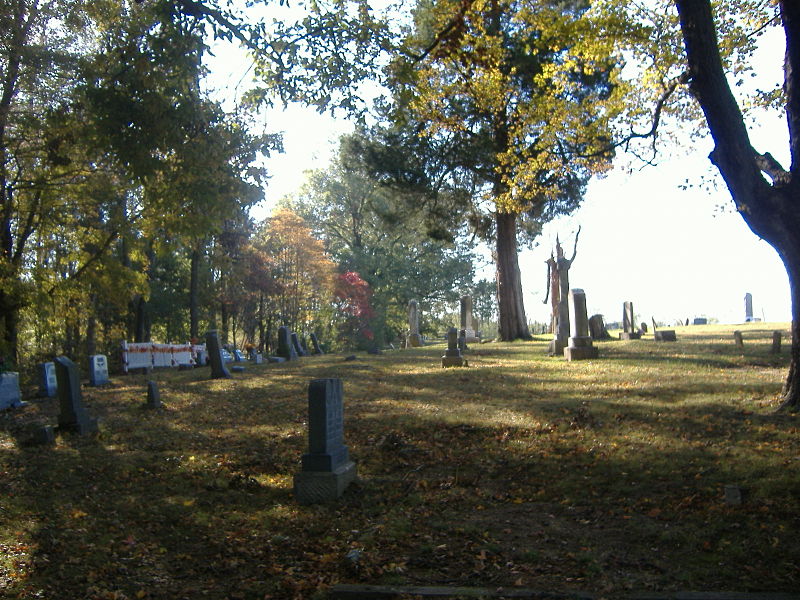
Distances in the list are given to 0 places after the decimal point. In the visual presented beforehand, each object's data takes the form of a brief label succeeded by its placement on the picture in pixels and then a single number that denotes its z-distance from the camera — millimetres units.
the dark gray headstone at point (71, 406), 11742
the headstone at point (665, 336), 21625
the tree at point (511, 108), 12773
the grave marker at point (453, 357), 18000
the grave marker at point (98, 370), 19922
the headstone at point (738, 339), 18153
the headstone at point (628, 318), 27531
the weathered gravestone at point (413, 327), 31233
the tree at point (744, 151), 8898
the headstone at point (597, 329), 24531
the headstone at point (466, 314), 33938
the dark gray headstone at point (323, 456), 7945
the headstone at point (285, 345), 26641
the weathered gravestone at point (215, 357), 19594
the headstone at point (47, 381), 18203
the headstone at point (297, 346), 30078
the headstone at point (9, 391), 16141
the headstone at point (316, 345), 32100
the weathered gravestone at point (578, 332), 17641
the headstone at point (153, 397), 14328
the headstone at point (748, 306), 38531
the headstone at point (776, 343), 16312
